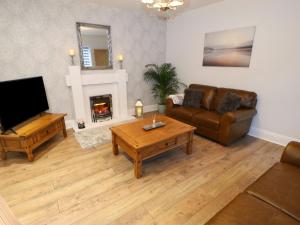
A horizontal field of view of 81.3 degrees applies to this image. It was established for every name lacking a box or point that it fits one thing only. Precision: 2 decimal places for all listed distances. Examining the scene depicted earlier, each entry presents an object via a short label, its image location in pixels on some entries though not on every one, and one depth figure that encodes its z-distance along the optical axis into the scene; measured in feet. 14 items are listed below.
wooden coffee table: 7.34
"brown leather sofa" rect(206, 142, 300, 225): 3.71
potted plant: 15.58
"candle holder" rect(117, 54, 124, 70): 13.56
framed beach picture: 11.06
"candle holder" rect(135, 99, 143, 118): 14.66
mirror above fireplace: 12.19
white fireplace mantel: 12.34
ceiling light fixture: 7.22
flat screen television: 8.24
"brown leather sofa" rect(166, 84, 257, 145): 9.70
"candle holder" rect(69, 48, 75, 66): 11.51
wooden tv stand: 8.28
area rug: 10.53
